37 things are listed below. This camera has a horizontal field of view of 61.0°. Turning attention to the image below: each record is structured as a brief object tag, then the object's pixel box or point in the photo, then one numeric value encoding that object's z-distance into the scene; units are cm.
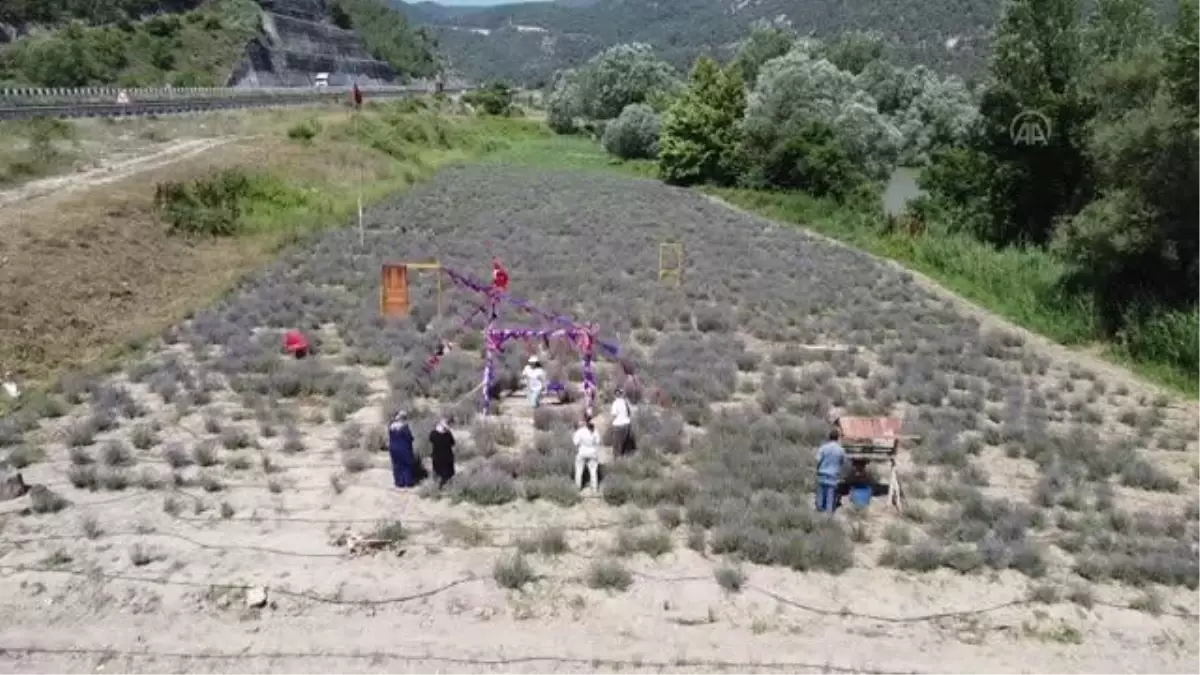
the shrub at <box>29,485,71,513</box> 1338
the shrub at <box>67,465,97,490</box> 1423
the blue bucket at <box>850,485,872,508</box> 1405
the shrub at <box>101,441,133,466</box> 1514
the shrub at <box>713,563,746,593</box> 1176
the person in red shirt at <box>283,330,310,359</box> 2155
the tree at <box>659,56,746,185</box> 6606
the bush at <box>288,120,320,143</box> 5566
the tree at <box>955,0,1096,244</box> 3928
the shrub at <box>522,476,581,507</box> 1412
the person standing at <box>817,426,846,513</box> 1365
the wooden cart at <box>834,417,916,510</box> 1414
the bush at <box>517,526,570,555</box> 1251
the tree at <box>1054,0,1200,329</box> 2291
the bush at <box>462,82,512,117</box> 12669
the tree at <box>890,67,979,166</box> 7550
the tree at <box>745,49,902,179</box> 6188
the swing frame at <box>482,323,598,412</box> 1756
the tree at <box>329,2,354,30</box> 19350
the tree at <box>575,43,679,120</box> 9900
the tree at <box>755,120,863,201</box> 5494
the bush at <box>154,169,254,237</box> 3316
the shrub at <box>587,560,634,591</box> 1175
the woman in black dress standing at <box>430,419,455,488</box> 1433
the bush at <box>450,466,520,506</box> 1409
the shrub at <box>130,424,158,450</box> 1588
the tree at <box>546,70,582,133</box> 11438
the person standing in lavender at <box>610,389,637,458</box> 1569
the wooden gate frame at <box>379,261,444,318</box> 1911
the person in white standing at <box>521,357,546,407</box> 1820
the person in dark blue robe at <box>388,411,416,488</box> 1427
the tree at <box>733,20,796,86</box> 10425
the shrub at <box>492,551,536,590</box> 1171
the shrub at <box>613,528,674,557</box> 1257
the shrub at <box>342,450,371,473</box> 1502
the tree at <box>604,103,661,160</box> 8350
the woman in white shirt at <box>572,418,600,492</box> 1438
